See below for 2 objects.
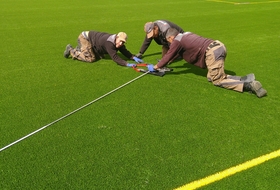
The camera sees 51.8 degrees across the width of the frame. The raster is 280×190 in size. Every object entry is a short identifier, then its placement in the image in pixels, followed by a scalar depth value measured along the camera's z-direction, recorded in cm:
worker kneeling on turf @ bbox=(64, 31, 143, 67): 514
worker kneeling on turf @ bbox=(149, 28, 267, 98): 425
